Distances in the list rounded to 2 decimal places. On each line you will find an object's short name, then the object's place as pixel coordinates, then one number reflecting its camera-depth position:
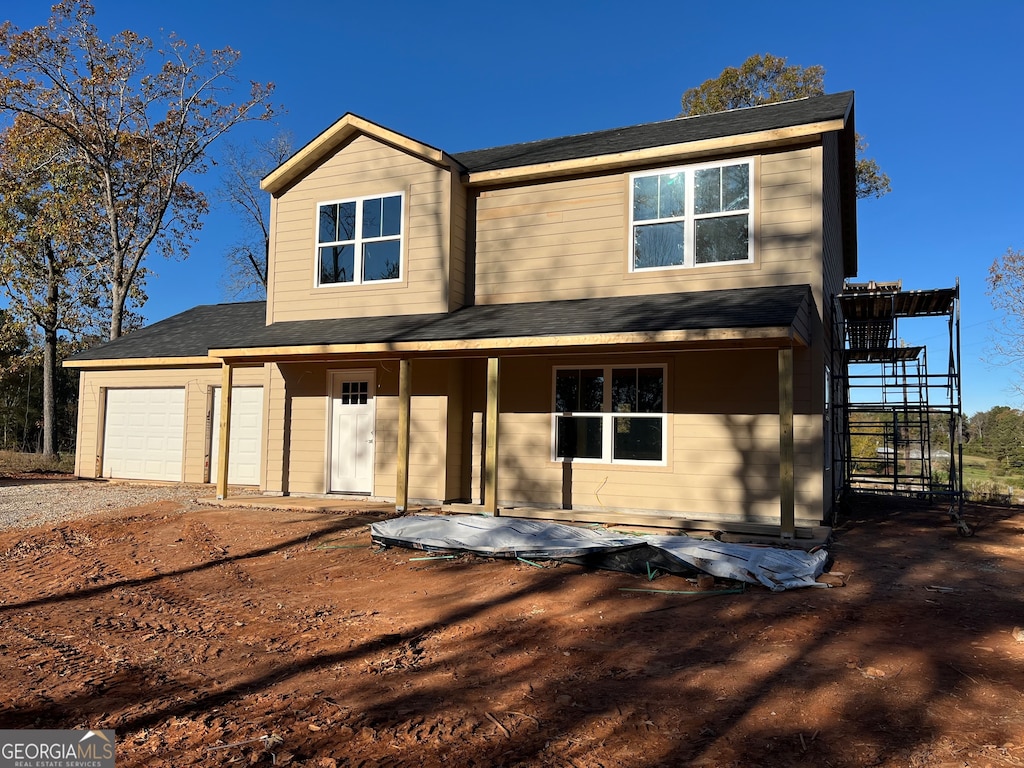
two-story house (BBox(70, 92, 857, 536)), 9.38
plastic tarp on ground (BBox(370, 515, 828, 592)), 6.52
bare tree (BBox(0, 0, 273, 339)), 21.11
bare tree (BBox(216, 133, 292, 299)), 30.55
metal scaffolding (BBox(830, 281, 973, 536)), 10.91
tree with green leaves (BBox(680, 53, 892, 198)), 24.91
